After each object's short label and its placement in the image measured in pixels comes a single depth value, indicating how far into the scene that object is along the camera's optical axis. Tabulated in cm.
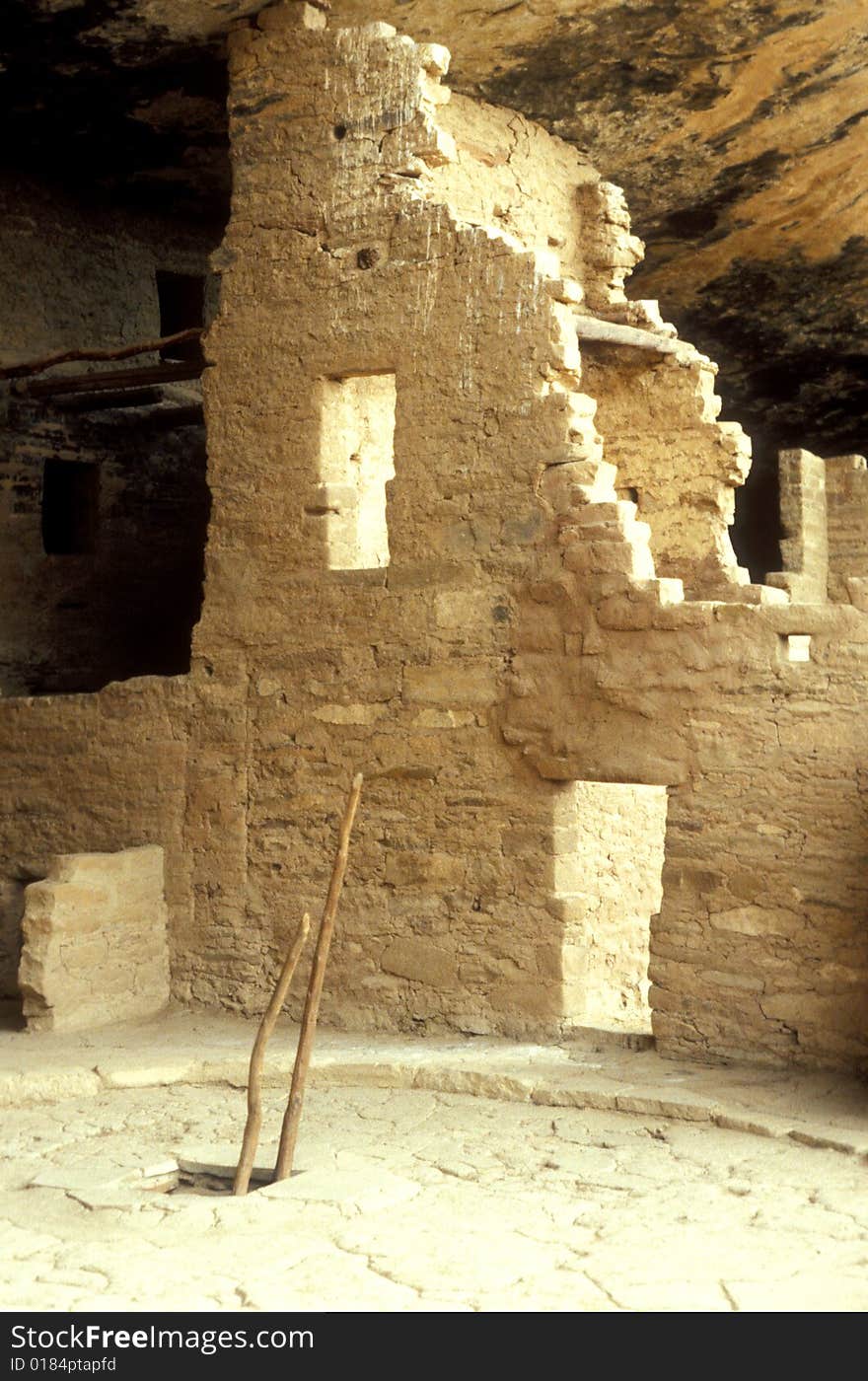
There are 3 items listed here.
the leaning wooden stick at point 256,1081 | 569
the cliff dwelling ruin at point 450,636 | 712
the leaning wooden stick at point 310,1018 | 573
